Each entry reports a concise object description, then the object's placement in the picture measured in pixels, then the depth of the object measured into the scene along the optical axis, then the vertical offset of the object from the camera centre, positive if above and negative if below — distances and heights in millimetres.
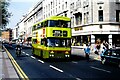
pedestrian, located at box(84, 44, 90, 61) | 13667 -1083
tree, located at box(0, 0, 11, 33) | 29500 +5323
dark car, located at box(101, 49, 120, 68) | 10326 -1353
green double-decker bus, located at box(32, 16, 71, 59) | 12243 +157
